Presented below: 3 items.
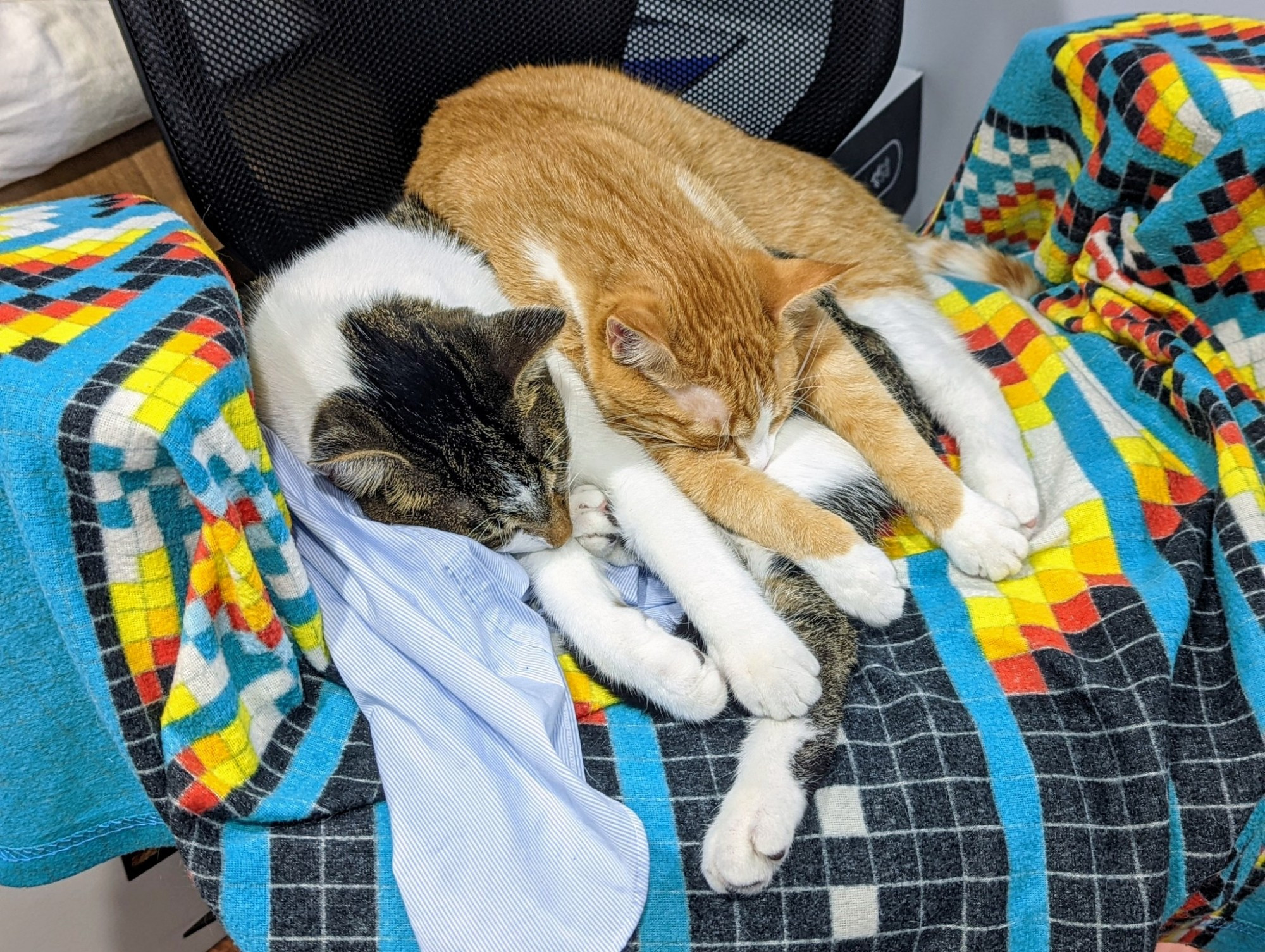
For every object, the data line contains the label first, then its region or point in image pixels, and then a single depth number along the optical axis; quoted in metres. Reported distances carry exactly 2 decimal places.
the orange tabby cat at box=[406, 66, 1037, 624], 0.44
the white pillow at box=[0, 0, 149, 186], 0.50
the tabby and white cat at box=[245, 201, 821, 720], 0.39
